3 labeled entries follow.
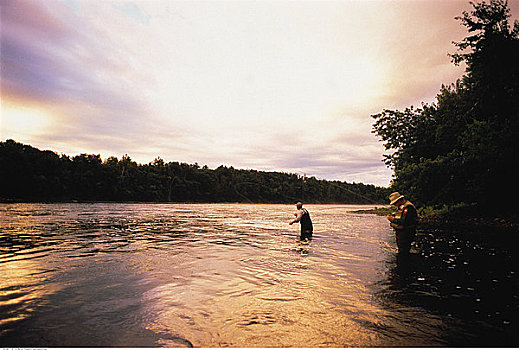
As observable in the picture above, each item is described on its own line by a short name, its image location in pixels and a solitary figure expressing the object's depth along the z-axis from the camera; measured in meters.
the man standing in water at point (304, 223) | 17.61
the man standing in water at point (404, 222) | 9.51
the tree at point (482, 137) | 25.48
